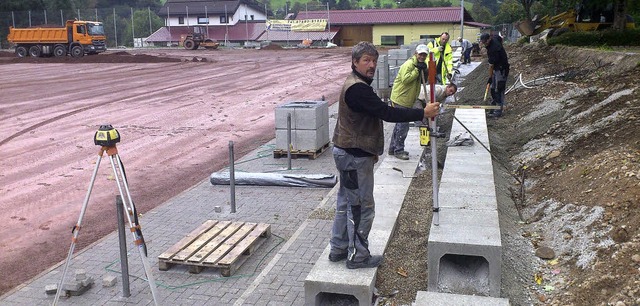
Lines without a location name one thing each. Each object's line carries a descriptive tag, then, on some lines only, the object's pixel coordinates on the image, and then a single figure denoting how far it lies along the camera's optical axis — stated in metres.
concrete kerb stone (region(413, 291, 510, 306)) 4.77
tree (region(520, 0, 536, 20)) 41.16
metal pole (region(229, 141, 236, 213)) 8.38
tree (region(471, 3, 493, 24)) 82.69
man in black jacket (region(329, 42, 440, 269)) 5.08
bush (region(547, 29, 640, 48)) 21.53
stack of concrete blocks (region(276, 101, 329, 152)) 11.34
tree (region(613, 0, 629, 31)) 22.89
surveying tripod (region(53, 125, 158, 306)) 5.21
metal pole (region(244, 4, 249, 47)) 66.81
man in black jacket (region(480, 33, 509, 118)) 13.45
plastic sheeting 9.72
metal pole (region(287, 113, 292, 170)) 10.85
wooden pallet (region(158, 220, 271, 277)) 6.45
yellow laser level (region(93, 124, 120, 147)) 5.30
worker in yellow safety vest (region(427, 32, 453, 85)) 13.43
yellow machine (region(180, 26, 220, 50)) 57.41
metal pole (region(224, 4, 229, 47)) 68.18
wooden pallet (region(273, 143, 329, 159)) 11.52
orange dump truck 44.47
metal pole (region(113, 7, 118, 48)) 62.68
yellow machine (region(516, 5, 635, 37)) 27.00
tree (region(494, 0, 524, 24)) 63.69
